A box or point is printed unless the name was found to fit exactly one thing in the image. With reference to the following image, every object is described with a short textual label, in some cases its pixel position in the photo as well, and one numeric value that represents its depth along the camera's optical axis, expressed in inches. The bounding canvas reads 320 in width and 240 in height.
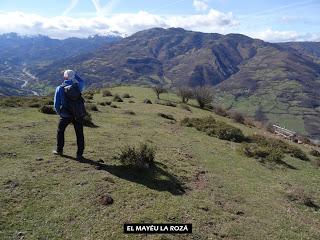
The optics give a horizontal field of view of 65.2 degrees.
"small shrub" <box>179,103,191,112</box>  1164.1
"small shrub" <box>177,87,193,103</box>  1432.4
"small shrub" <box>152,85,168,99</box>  1488.5
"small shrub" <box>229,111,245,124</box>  1120.4
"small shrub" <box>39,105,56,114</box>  710.0
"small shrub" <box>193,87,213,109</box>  1359.8
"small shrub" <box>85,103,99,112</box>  843.6
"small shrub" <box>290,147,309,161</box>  653.1
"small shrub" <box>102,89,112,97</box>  1310.3
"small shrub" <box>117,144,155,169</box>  382.3
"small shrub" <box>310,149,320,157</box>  712.2
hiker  369.0
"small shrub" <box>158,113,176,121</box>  869.9
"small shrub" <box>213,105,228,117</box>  1230.5
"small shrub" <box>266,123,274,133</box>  1082.6
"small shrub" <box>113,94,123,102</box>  1176.7
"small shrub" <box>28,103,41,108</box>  790.4
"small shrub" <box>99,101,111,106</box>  1006.0
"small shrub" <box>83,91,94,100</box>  1173.3
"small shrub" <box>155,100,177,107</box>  1210.0
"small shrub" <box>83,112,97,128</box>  621.8
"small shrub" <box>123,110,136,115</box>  864.1
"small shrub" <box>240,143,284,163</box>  576.2
